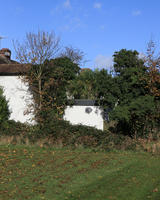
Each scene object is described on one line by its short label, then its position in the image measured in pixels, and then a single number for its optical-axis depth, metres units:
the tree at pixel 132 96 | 17.70
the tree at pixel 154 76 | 18.36
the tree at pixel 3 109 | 22.97
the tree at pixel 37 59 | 24.23
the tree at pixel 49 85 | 24.05
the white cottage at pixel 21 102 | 25.31
